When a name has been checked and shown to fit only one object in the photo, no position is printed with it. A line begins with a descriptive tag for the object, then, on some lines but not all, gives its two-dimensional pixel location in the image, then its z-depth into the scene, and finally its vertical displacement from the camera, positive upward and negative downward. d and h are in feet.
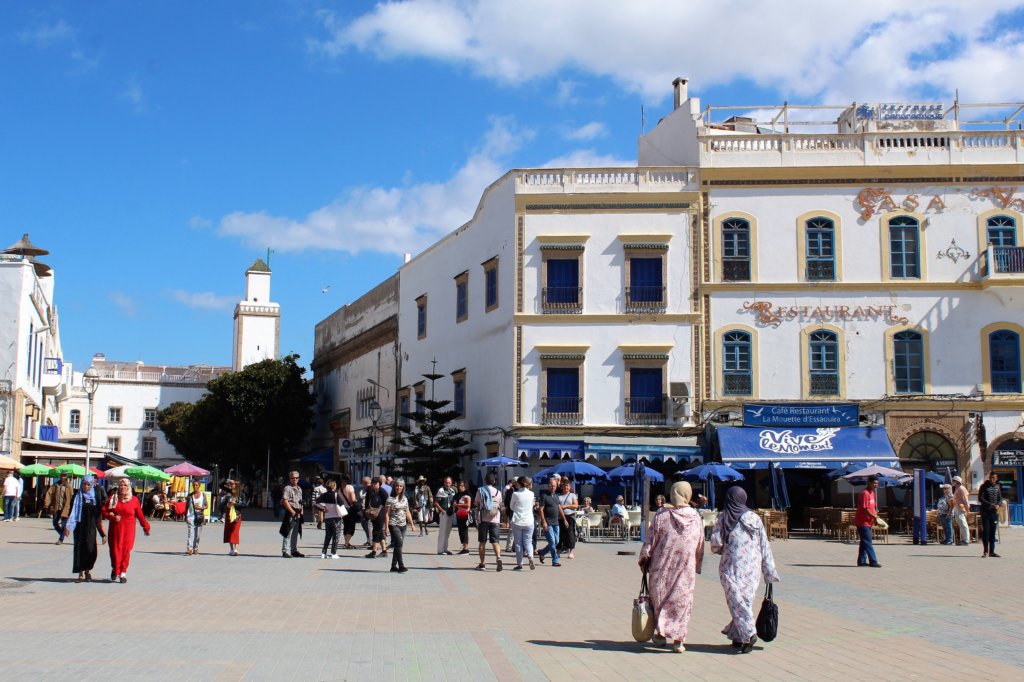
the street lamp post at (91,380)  112.06 +9.26
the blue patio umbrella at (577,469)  92.94 +0.24
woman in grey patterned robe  32.12 -2.59
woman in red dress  51.11 -2.54
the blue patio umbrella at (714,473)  90.94 -0.03
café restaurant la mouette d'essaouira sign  103.60 +5.42
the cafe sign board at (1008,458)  103.50 +1.47
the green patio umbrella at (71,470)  114.52 -0.03
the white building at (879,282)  104.68 +18.24
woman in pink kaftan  32.50 -2.69
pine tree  118.83 +2.32
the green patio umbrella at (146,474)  126.41 -0.45
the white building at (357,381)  150.71 +13.73
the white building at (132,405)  246.88 +14.48
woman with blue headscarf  51.70 -3.08
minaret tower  258.98 +34.44
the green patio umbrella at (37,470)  113.29 -0.09
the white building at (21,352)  121.39 +13.59
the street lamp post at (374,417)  146.00 +7.23
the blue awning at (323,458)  175.42 +2.01
